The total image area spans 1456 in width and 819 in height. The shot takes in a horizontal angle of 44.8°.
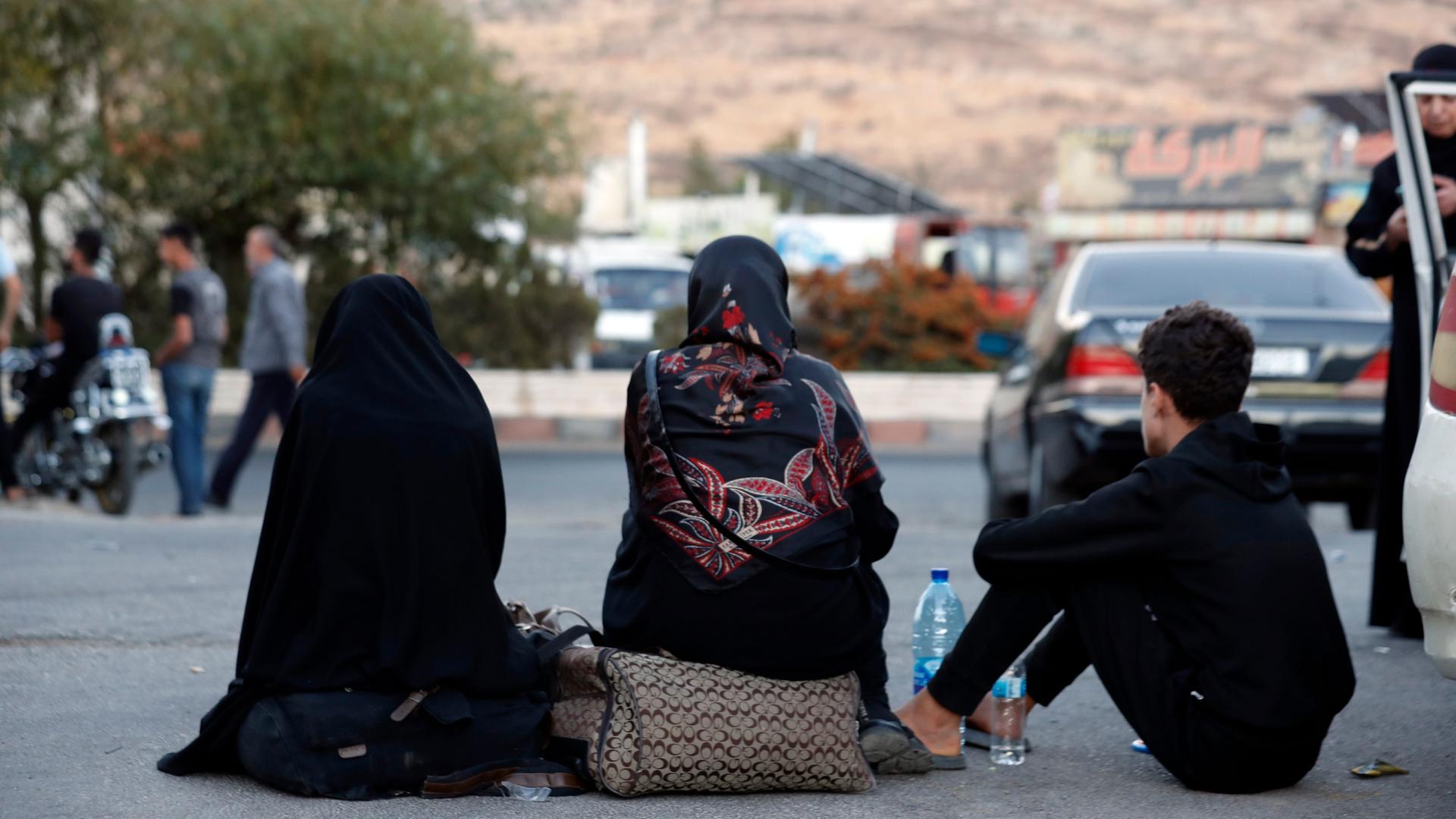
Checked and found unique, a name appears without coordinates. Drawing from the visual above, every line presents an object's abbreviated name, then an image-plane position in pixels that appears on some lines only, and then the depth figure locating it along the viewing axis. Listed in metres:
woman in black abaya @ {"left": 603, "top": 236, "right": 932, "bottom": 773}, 3.99
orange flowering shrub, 19.33
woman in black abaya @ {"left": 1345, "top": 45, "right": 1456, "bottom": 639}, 5.78
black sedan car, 8.16
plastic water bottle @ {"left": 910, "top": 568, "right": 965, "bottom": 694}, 4.80
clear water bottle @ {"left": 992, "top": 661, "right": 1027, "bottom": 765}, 4.50
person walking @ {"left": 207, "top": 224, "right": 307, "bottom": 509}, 10.84
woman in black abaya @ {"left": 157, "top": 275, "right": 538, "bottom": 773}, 3.98
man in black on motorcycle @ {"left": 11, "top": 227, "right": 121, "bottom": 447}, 10.57
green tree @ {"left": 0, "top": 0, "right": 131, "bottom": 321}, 16.80
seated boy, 3.98
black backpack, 3.94
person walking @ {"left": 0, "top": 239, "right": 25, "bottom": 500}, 10.17
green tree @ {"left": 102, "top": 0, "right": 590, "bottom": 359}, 17.91
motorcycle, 10.54
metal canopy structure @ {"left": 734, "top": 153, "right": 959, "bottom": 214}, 59.03
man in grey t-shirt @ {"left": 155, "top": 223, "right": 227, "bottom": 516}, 10.45
